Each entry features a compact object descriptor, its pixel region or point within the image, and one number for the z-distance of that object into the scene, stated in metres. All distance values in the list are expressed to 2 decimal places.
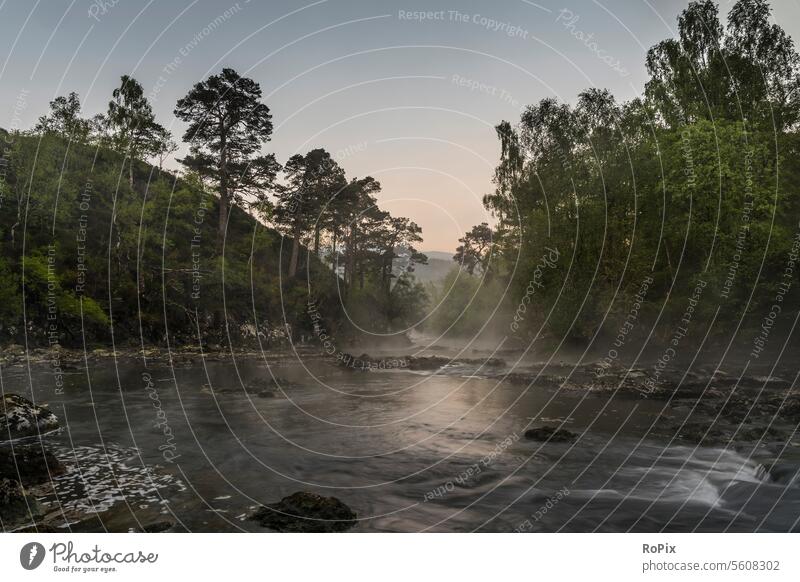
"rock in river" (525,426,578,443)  17.59
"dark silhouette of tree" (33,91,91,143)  55.62
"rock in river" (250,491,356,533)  9.52
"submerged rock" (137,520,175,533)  8.85
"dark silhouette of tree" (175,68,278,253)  55.41
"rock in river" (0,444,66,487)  11.41
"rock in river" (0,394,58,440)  16.45
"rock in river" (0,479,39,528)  8.86
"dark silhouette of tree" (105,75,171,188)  55.75
